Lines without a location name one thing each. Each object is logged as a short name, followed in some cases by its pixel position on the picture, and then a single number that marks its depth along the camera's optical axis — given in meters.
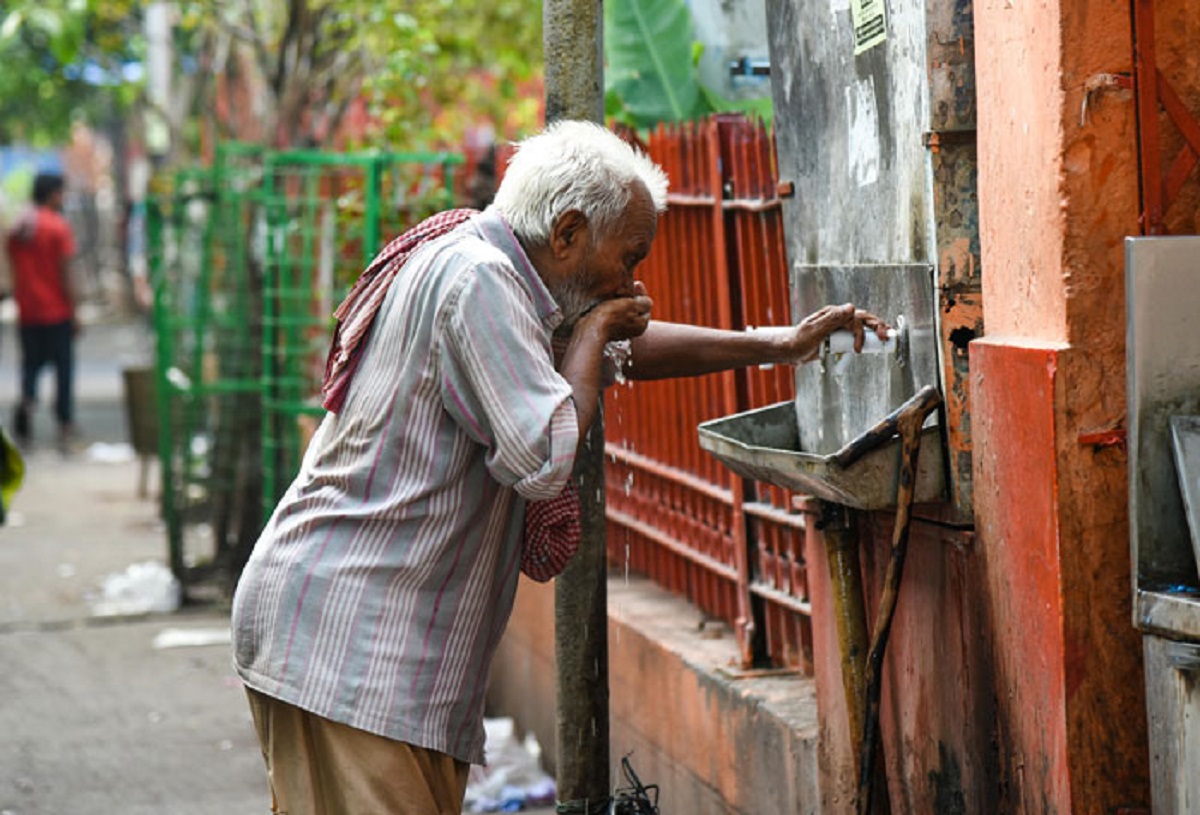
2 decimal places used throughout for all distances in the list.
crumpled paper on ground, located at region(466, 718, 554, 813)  5.59
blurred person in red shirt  14.92
